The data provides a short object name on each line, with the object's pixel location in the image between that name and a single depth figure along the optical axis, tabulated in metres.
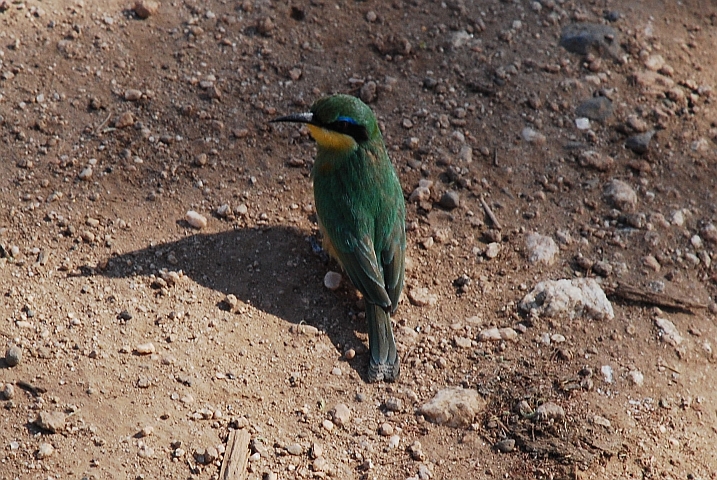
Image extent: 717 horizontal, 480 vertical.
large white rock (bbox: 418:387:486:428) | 8.62
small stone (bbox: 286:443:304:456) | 8.06
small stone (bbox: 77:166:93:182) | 10.37
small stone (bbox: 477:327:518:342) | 9.45
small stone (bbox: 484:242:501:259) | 10.38
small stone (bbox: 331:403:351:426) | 8.47
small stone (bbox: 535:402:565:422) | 8.60
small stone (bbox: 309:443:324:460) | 8.08
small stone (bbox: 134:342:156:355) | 8.62
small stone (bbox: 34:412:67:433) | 7.67
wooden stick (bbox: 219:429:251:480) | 7.69
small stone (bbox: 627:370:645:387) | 9.15
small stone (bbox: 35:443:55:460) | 7.50
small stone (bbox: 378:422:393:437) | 8.45
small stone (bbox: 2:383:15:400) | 7.91
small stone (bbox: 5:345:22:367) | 8.18
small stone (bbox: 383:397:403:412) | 8.69
